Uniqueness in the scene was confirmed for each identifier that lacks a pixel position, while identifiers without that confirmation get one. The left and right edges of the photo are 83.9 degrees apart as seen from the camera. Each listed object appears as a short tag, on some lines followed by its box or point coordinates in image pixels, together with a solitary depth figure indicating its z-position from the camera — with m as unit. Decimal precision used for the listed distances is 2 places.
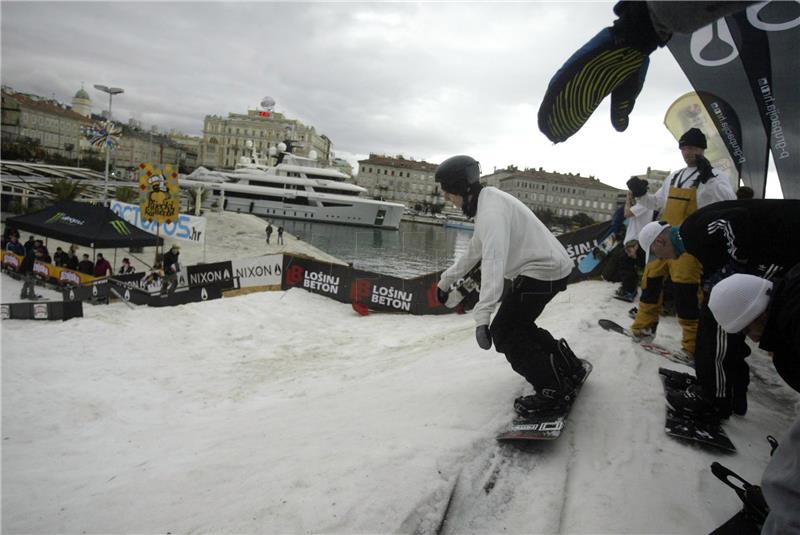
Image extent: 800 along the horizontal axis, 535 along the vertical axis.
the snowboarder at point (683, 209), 4.13
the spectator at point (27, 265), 13.76
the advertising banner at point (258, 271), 11.98
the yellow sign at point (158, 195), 15.01
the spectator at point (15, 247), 14.83
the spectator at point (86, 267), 13.92
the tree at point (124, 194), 39.25
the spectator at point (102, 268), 13.85
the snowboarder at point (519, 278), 3.06
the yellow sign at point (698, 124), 5.23
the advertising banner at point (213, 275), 12.23
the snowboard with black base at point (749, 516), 2.05
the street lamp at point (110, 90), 25.08
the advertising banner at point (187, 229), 19.66
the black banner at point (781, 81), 3.99
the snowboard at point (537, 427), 2.80
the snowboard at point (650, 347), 4.27
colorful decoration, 25.65
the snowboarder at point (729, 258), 2.61
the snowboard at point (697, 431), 2.79
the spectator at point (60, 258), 14.63
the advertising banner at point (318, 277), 11.13
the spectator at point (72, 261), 14.37
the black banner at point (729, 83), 4.27
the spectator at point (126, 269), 14.65
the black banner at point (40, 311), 7.62
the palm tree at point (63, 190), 33.06
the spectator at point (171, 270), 11.95
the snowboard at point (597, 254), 9.89
